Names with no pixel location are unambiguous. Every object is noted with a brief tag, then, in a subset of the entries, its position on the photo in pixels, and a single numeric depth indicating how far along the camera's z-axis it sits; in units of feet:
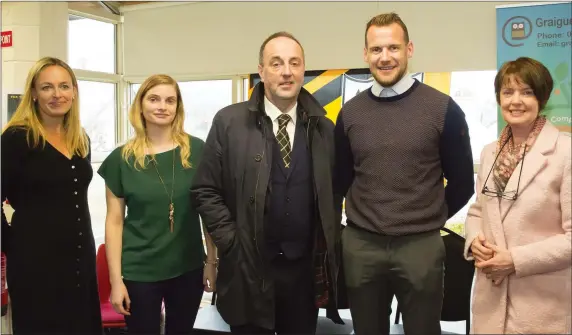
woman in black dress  4.96
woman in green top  4.88
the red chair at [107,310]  6.28
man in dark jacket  4.64
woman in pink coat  3.88
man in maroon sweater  4.32
